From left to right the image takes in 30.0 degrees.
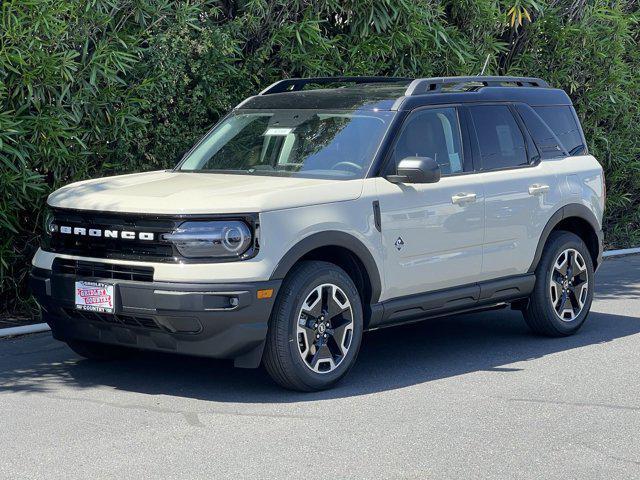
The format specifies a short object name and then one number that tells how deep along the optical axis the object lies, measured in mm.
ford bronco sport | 6770
